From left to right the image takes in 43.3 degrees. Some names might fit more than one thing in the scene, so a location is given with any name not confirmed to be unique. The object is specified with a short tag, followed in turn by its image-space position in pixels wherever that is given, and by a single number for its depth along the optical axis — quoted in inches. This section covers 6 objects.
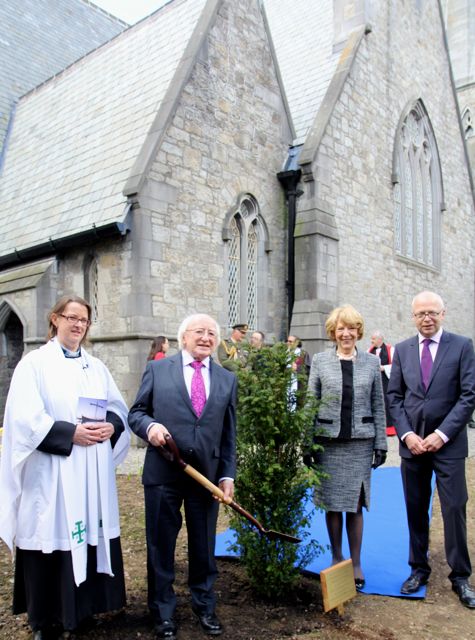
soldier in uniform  157.8
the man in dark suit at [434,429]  164.7
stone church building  411.2
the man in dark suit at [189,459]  139.6
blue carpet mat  173.6
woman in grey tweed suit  164.2
